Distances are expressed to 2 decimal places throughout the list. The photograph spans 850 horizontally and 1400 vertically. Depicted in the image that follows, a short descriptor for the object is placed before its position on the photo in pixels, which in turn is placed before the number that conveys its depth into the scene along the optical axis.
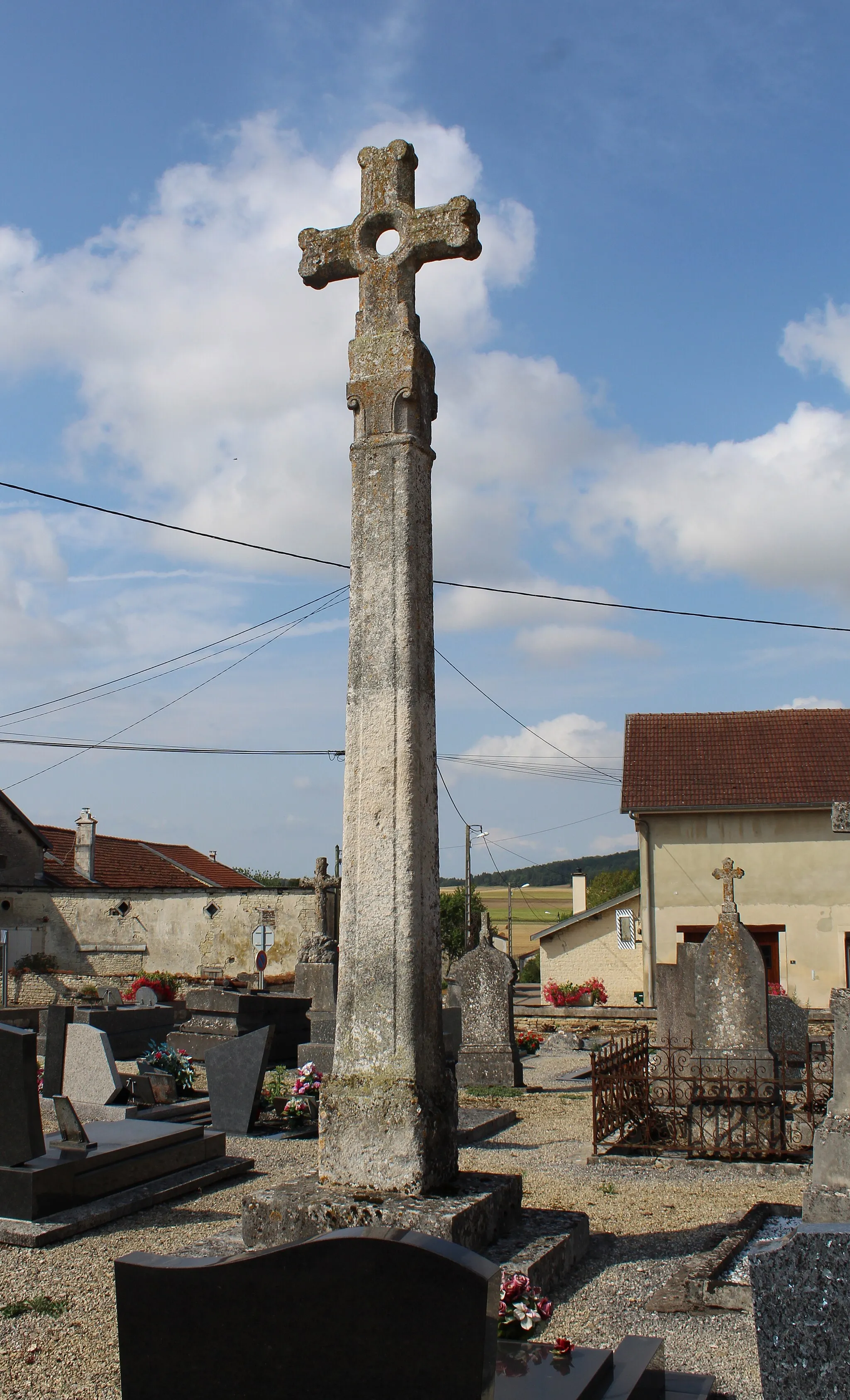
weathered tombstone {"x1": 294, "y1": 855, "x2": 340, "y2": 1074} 12.33
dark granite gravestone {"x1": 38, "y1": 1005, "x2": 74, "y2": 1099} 9.23
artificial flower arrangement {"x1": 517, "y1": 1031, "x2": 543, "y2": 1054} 14.55
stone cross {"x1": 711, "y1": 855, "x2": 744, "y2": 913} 10.28
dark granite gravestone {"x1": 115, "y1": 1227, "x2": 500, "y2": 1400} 2.30
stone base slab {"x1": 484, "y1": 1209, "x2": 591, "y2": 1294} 4.32
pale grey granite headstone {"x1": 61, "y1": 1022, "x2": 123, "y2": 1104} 9.53
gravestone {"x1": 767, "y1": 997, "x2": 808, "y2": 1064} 10.12
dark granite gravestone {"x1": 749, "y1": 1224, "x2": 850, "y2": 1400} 2.21
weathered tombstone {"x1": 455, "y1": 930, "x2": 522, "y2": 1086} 12.12
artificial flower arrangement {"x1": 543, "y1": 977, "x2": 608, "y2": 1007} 21.47
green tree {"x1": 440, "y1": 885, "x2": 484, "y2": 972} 41.44
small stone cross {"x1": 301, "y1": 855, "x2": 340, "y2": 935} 16.88
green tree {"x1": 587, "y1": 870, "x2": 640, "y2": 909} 60.66
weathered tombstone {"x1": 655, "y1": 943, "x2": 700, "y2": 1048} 10.76
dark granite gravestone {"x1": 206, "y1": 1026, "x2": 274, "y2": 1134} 9.12
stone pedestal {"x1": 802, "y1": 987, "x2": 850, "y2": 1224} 5.43
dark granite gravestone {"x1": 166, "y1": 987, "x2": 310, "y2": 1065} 13.16
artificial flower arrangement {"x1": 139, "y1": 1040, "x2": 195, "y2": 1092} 10.45
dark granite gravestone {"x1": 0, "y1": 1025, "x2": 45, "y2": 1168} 6.02
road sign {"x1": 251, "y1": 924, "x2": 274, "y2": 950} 21.91
